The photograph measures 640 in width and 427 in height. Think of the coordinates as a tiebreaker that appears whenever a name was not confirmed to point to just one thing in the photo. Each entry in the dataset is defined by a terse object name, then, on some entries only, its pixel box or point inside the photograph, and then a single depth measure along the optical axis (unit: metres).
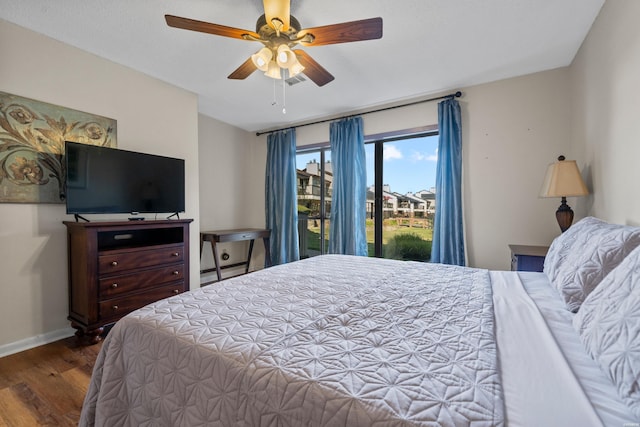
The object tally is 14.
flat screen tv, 2.18
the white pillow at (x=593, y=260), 1.04
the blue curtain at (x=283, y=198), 4.16
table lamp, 2.08
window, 3.38
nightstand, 2.18
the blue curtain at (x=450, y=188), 2.97
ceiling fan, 1.60
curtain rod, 3.00
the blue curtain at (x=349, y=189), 3.58
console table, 3.55
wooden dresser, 2.14
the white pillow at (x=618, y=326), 0.58
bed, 0.60
